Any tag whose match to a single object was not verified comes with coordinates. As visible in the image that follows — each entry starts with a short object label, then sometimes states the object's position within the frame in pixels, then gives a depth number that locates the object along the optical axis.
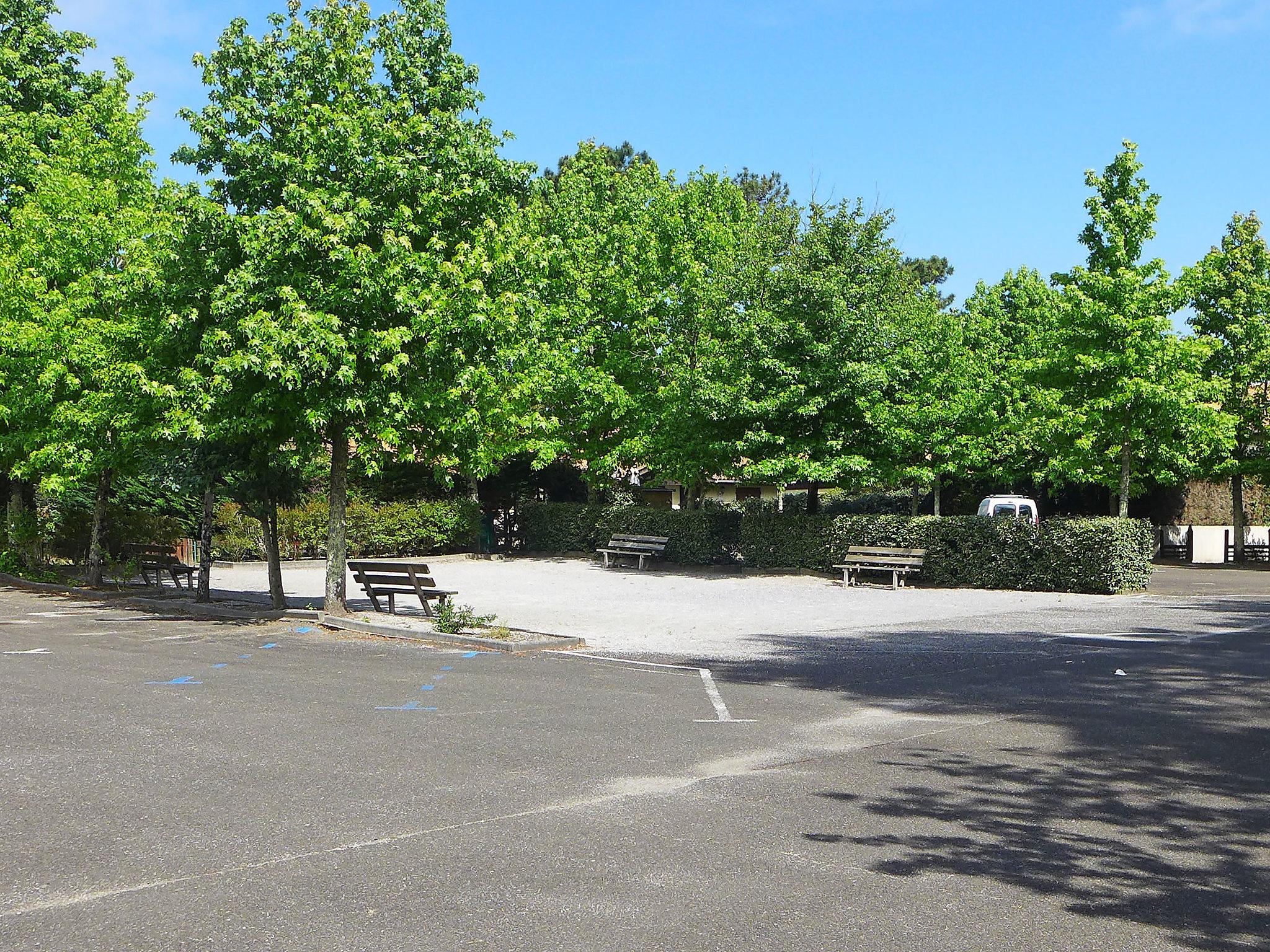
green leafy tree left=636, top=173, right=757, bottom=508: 25.12
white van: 32.28
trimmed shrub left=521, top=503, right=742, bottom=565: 27.81
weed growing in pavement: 14.18
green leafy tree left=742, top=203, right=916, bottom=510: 23.88
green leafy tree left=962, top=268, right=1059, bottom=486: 26.95
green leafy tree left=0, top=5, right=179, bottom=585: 16.00
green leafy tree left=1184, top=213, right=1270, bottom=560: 30.73
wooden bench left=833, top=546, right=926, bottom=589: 22.22
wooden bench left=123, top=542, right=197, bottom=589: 21.11
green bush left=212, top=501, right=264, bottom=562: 29.05
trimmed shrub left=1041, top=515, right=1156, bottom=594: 20.48
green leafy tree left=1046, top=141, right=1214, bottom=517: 24.30
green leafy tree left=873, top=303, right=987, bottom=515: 23.77
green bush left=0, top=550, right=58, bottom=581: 23.19
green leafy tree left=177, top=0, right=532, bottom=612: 14.27
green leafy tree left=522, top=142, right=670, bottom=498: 29.39
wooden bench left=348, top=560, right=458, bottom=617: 16.44
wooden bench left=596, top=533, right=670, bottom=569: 28.47
